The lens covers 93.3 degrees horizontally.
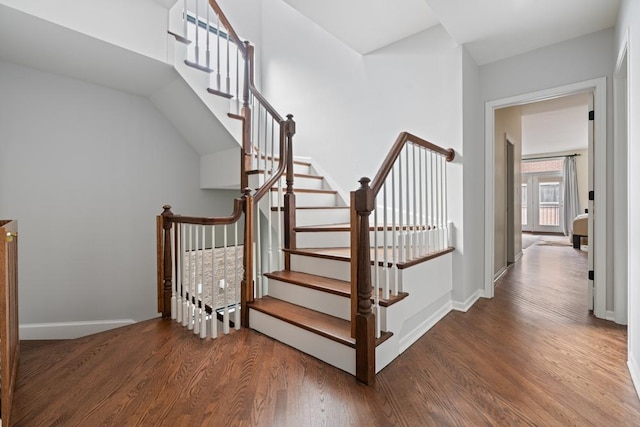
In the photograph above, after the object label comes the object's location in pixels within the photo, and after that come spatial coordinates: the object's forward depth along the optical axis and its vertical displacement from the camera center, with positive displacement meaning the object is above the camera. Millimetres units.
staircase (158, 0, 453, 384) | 1744 -398
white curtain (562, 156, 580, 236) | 8570 +624
